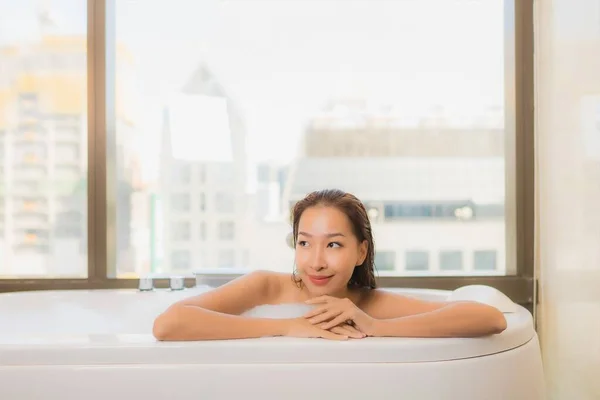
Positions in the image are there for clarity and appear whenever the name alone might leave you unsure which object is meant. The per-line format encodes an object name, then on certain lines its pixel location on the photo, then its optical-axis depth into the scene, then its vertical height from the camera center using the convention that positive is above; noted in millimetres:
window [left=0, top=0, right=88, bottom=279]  2285 +192
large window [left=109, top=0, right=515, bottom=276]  2338 +296
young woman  1132 -228
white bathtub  1079 -309
